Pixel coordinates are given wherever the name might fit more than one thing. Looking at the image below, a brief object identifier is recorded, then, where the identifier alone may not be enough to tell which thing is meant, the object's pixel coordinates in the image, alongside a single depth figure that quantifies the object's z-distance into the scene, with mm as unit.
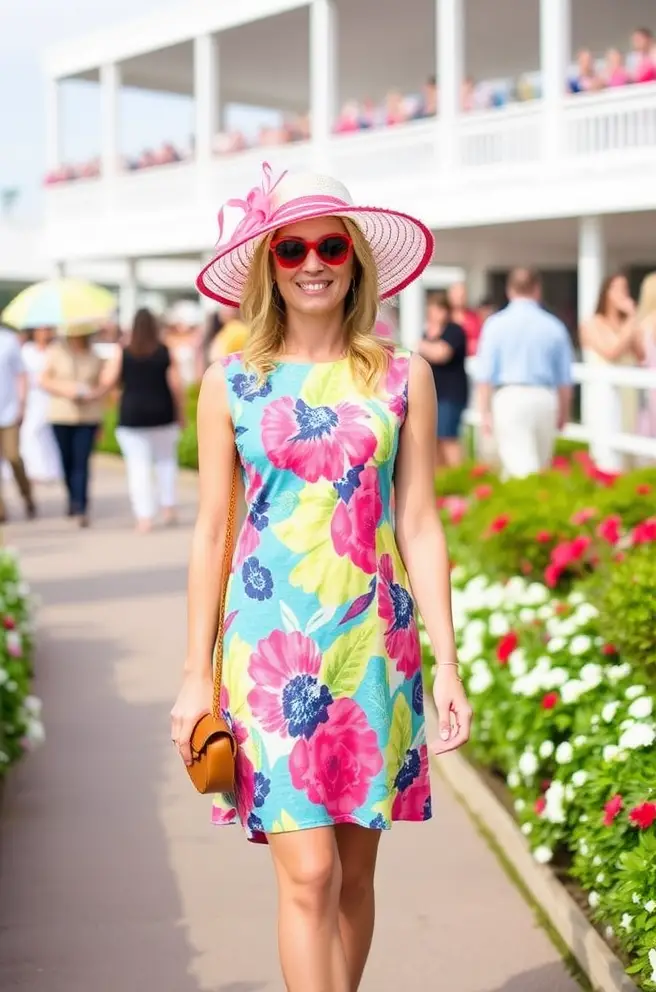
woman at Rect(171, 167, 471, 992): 3334
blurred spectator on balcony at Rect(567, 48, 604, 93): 19250
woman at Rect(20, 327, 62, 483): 18109
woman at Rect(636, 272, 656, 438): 11336
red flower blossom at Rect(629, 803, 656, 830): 4000
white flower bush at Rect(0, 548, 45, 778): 5953
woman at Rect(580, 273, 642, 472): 11719
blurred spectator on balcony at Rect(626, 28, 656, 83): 18391
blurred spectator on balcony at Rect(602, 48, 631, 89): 18719
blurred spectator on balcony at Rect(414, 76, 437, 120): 22219
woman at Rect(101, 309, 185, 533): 13680
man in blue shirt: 10898
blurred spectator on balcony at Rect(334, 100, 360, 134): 23125
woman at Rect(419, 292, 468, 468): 14336
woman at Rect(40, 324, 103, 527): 14227
